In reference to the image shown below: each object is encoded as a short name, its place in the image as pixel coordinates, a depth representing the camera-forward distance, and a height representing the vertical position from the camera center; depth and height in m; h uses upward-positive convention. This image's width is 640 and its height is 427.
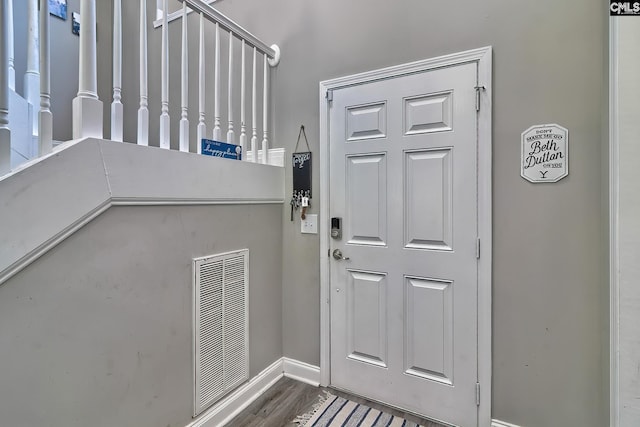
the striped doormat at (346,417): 1.73 -1.23
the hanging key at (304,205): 2.13 +0.04
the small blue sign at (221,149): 1.69 +0.37
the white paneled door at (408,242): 1.67 -0.19
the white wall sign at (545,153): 1.46 +0.29
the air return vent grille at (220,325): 1.61 -0.66
